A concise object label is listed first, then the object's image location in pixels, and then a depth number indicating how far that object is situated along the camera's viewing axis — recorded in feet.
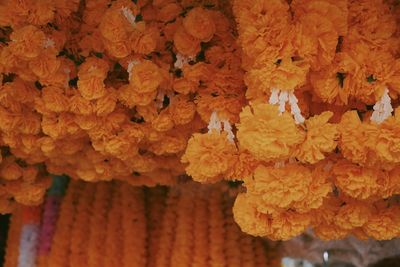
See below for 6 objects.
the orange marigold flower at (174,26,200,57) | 3.39
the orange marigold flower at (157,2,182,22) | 3.42
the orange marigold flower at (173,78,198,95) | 3.45
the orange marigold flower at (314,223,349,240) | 3.28
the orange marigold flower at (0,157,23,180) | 3.80
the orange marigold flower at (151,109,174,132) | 3.48
